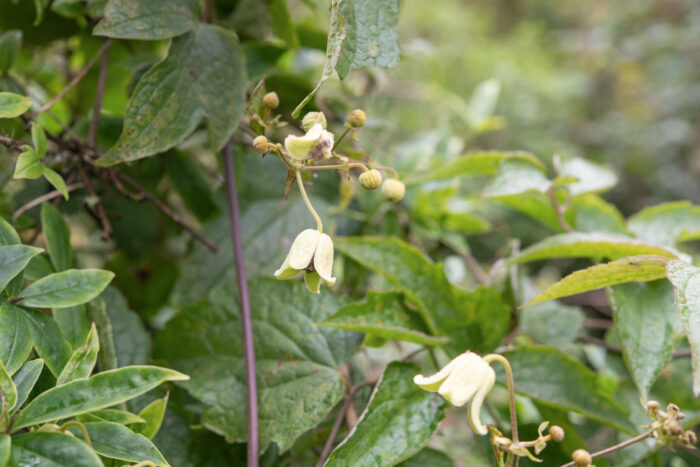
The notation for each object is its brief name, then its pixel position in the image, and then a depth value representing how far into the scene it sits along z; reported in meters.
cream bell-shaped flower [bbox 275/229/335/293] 0.32
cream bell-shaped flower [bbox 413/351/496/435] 0.30
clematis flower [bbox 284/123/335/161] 0.31
